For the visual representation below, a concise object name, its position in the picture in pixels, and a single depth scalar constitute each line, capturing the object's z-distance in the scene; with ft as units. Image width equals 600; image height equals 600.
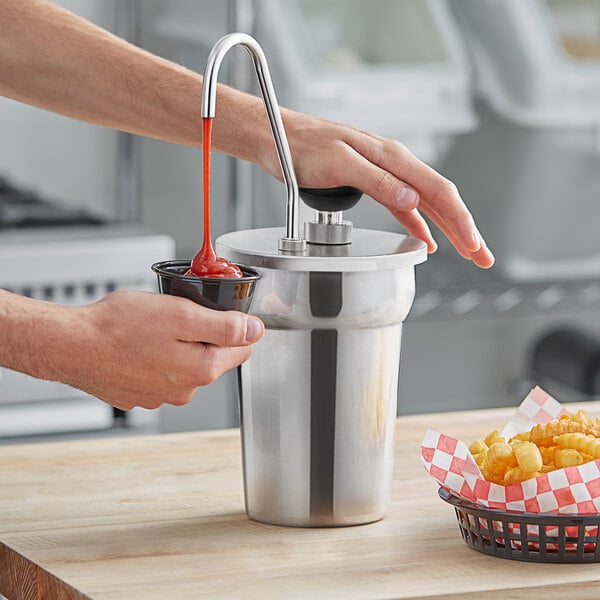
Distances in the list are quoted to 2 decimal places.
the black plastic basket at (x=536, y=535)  6.12
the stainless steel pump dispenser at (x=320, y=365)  6.35
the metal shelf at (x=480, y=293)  11.95
